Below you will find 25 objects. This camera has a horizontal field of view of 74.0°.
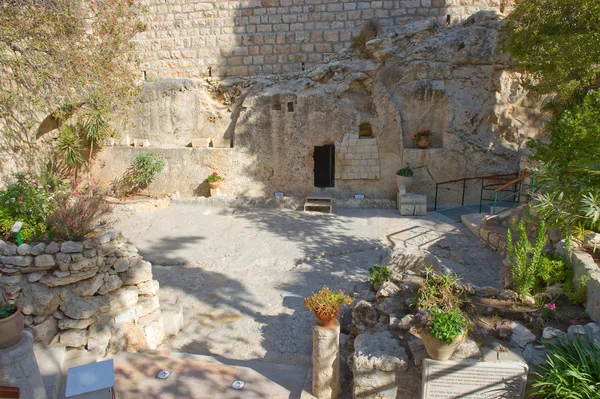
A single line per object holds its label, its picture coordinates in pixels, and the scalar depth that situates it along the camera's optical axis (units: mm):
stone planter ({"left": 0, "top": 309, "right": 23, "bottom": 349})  3617
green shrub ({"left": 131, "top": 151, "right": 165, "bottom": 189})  12219
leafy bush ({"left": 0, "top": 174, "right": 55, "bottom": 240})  5047
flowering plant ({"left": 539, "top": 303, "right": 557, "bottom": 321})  4183
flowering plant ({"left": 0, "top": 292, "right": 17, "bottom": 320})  3656
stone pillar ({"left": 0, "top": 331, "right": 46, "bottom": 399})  3615
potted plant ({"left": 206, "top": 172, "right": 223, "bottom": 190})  12141
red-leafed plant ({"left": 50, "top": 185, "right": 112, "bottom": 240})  4887
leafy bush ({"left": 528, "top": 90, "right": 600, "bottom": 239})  5043
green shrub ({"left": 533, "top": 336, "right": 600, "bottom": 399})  3195
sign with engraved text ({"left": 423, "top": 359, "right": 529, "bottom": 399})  3551
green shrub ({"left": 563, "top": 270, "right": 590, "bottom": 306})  4301
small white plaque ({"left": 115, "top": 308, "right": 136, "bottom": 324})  5113
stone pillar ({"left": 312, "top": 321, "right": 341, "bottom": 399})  4016
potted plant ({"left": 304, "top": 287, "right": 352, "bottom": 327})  4008
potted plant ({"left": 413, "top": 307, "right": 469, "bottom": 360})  3504
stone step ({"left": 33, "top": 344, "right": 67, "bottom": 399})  4188
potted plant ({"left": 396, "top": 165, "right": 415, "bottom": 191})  11031
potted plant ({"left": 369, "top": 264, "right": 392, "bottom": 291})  5504
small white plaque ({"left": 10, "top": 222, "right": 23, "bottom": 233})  4546
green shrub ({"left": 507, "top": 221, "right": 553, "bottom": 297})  4691
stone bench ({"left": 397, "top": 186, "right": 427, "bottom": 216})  10422
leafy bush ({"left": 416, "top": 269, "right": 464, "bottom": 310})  4301
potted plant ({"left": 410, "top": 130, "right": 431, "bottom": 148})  11141
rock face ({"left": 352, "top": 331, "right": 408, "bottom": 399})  3885
